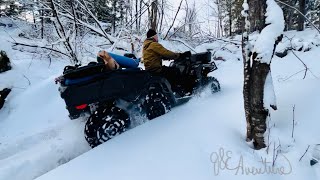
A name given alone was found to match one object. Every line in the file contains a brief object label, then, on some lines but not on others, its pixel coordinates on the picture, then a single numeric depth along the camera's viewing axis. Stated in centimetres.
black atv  236
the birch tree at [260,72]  197
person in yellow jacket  325
